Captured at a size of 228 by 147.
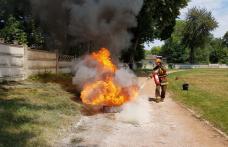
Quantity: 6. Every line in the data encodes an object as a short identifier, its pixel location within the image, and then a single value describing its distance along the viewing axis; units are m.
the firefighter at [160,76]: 16.58
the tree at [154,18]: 35.97
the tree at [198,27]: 97.81
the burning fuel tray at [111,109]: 12.76
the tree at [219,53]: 135.75
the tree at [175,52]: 118.15
